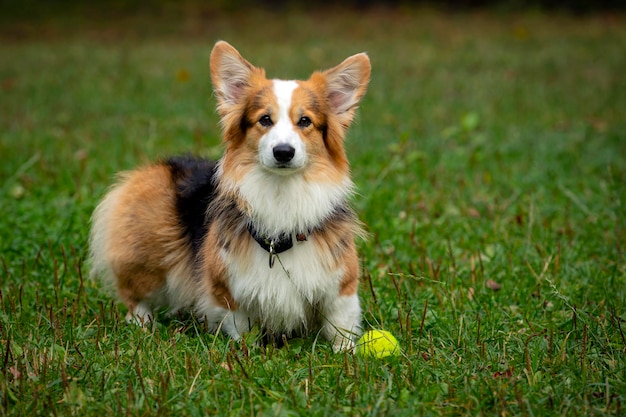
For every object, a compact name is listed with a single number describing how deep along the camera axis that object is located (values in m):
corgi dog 3.53
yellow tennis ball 3.37
